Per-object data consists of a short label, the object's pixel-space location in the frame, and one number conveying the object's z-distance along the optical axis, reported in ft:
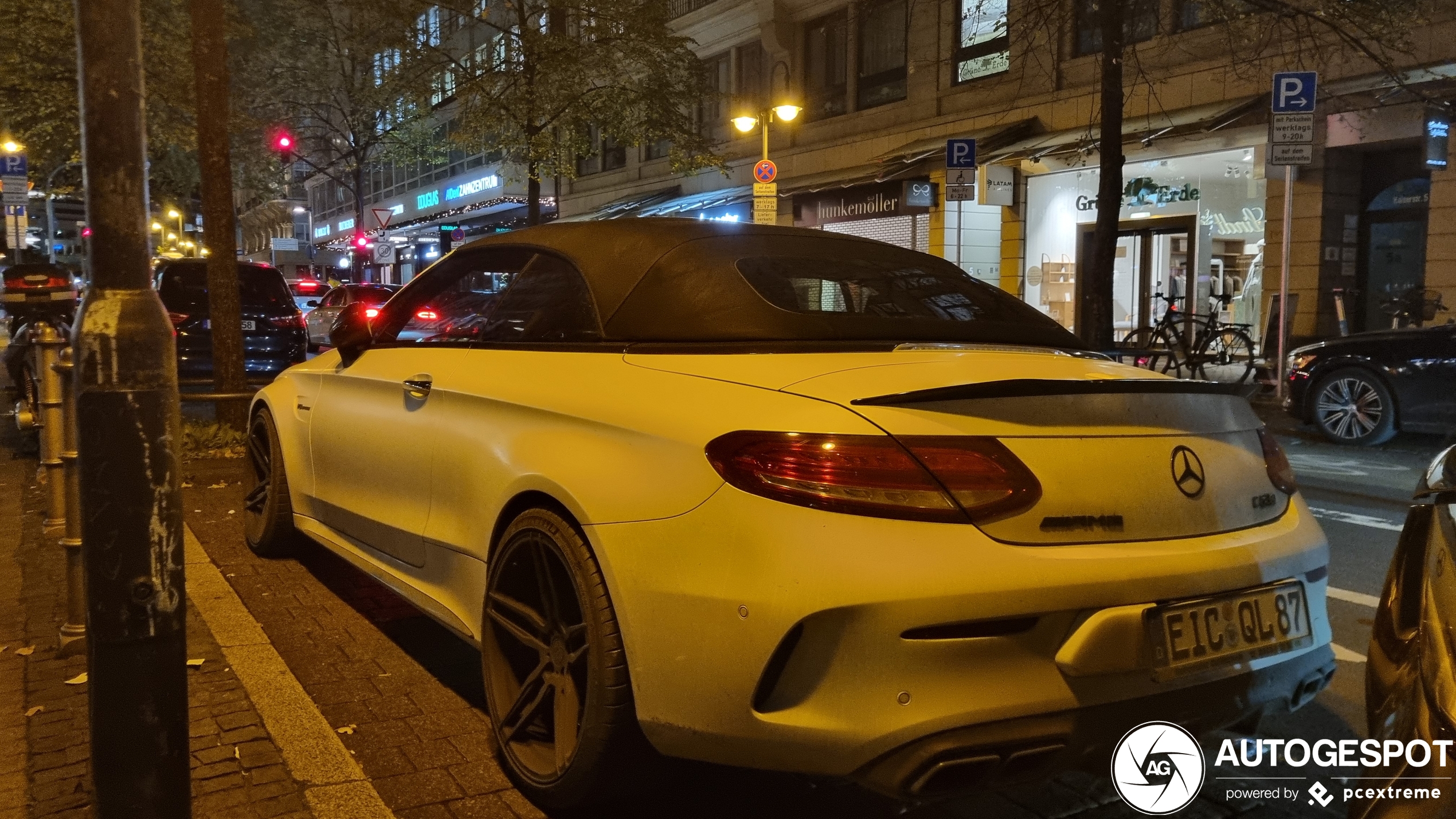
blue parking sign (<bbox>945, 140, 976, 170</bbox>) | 45.96
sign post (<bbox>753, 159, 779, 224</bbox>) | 55.47
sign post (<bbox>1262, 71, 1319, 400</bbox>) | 36.32
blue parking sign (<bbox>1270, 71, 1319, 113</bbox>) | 36.24
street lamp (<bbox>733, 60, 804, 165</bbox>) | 61.57
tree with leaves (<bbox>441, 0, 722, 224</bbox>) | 62.85
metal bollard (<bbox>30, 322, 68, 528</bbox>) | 14.35
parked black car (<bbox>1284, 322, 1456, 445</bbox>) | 30.37
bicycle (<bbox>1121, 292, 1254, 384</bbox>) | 46.09
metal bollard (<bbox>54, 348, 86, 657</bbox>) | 12.91
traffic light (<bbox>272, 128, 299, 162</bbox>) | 70.38
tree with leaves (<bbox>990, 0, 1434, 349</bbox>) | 40.32
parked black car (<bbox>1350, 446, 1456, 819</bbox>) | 5.98
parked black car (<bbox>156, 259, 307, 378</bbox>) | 41.63
